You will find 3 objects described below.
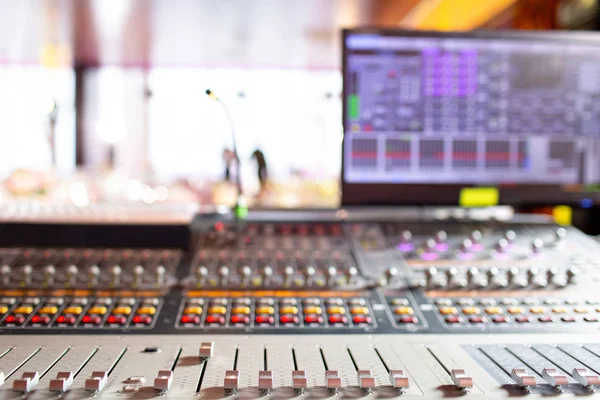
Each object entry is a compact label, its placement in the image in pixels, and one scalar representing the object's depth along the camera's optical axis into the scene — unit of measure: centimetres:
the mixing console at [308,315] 63
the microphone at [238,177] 121
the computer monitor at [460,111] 122
